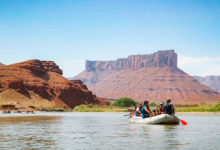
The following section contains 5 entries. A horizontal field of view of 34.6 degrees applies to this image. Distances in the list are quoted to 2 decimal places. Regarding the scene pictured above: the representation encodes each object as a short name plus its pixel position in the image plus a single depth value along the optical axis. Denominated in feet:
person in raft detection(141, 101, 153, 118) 96.58
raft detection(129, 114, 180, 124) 91.71
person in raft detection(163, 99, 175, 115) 91.20
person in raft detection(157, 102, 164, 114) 100.53
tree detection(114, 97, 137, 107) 452.88
